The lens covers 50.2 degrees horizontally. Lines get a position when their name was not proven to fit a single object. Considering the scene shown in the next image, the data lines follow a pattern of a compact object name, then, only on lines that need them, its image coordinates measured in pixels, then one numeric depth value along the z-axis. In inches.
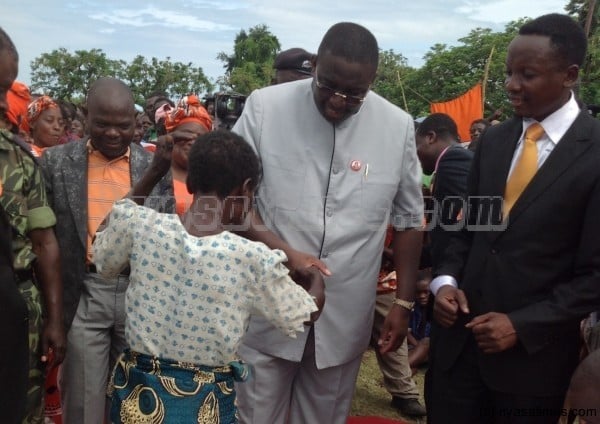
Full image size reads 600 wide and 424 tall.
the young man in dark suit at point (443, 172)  125.3
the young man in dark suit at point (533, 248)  89.8
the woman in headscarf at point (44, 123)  197.9
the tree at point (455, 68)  1079.0
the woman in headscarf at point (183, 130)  122.7
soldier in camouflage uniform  96.3
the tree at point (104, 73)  1204.5
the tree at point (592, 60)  776.0
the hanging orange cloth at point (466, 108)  466.3
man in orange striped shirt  115.6
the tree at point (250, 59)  1317.7
